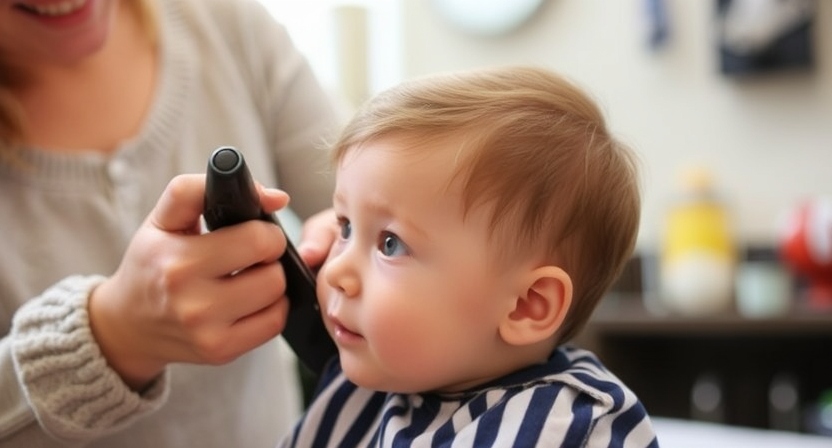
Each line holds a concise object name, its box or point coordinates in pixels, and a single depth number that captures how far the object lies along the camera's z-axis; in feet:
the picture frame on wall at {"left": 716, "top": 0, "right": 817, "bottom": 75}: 5.63
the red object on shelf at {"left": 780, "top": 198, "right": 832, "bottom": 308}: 4.96
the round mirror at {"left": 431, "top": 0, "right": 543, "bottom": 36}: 6.76
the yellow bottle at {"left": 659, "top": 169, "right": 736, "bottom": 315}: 5.31
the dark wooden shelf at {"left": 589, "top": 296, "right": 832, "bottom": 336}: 4.86
